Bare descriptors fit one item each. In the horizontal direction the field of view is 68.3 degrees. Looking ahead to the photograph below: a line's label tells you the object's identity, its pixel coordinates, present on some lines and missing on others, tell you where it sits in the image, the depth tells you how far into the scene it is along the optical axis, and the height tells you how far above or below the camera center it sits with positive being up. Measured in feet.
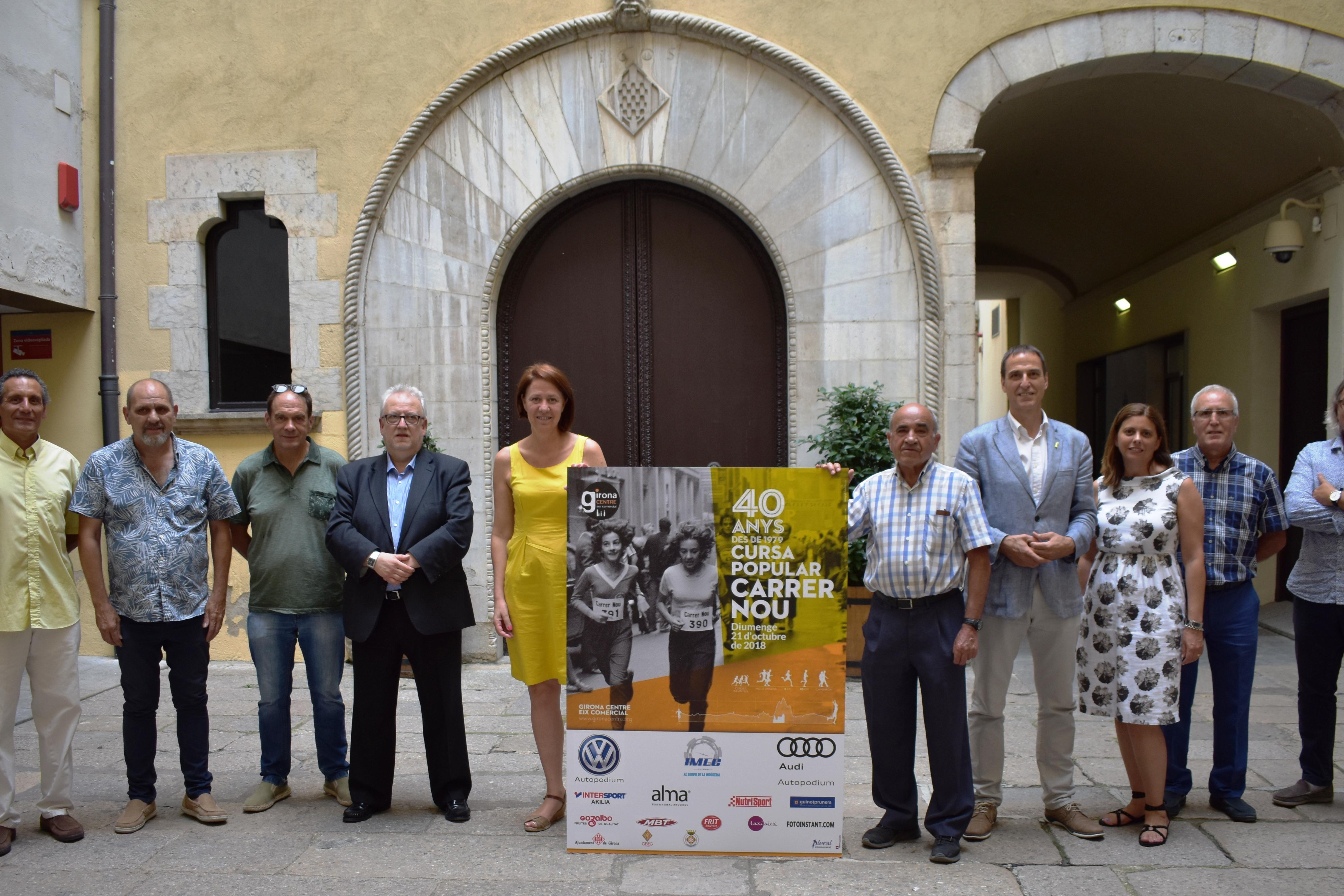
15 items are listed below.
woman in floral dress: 12.86 -2.18
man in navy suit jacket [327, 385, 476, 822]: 13.78 -2.24
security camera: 25.95 +5.33
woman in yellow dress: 13.67 -1.61
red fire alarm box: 24.59 +6.49
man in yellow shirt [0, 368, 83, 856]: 13.37 -2.10
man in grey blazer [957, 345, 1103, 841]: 13.04 -1.73
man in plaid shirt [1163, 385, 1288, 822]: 13.97 -2.38
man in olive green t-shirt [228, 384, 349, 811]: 14.38 -2.03
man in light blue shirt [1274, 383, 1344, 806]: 14.08 -2.42
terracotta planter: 21.58 -4.03
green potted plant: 21.76 -0.05
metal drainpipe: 25.13 +6.42
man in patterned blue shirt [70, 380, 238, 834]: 13.64 -1.80
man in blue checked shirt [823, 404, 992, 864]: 12.35 -2.16
